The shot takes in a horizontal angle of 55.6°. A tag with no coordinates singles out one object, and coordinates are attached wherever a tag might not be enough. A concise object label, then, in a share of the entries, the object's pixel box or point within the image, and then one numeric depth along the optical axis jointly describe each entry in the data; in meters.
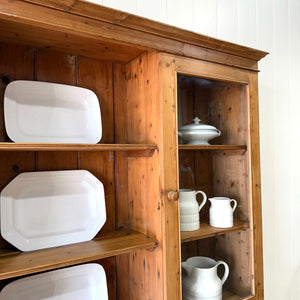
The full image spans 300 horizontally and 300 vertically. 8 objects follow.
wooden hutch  0.94
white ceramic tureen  1.15
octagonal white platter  0.99
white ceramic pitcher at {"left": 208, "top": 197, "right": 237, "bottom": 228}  1.25
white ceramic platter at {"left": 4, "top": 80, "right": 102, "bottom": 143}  1.01
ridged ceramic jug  1.16
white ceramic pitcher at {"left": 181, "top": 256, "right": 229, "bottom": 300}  1.13
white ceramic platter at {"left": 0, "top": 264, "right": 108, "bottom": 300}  1.00
